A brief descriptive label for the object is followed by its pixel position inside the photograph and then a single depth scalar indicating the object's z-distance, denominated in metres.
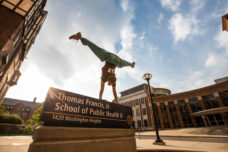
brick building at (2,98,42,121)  49.69
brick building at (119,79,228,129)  22.00
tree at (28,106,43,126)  22.13
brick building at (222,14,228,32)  12.50
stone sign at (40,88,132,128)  2.11
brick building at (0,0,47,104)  7.05
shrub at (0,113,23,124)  14.15
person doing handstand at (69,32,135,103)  3.83
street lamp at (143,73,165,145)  9.44
